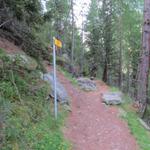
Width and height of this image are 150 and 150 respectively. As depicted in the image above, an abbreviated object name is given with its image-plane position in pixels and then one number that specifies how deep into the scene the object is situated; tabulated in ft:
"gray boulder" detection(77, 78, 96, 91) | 24.88
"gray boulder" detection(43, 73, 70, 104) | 17.63
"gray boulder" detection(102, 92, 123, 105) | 20.21
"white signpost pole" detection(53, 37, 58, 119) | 13.43
